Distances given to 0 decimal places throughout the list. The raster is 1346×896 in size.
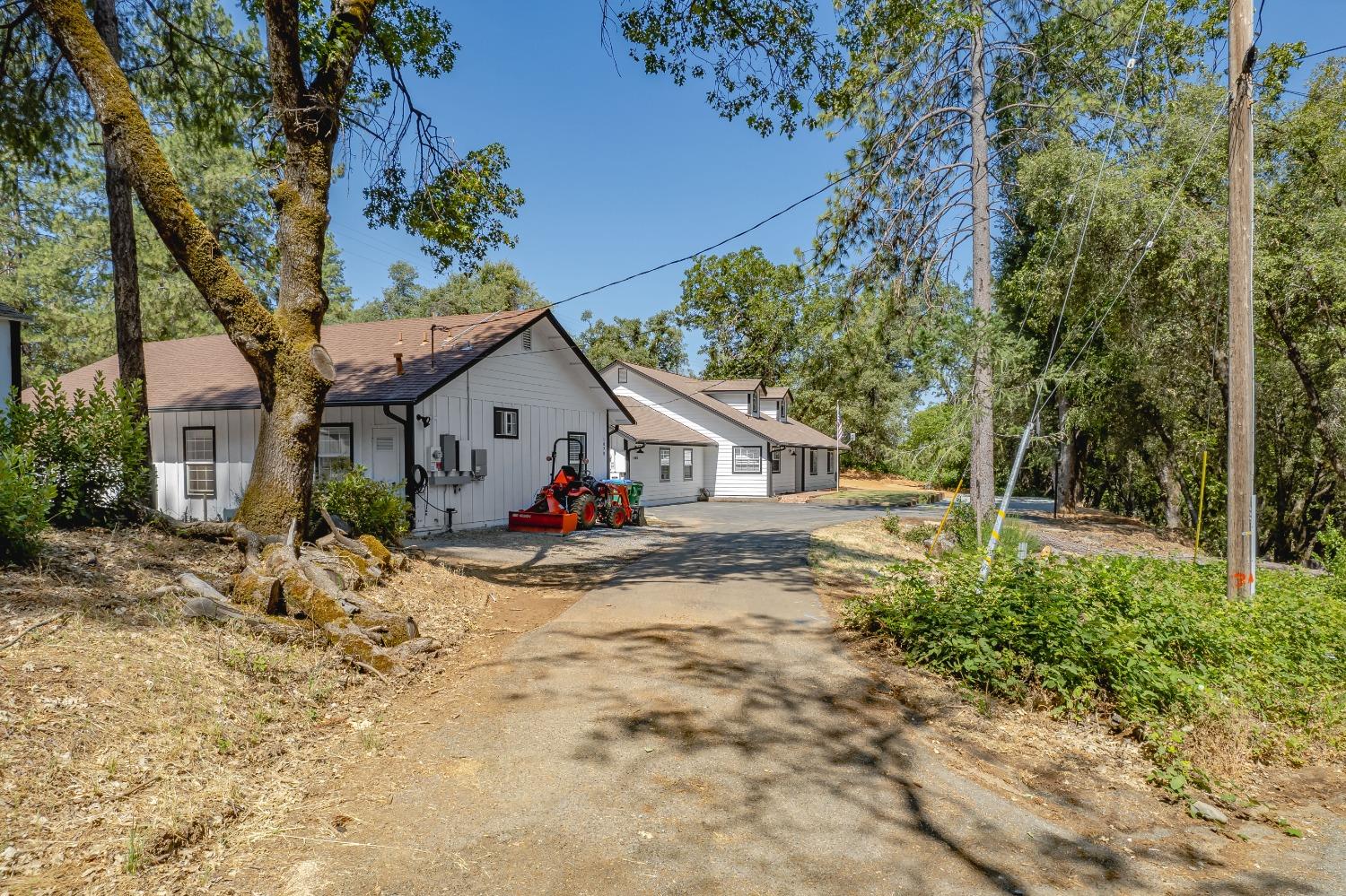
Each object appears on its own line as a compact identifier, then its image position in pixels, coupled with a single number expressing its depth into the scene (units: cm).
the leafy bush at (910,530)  1669
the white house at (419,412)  1495
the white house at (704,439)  2866
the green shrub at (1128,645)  548
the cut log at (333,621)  570
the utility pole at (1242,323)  816
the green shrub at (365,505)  991
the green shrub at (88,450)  707
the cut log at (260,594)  607
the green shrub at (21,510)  539
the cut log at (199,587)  584
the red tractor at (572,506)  1623
